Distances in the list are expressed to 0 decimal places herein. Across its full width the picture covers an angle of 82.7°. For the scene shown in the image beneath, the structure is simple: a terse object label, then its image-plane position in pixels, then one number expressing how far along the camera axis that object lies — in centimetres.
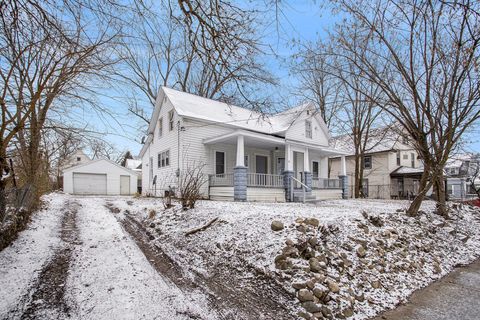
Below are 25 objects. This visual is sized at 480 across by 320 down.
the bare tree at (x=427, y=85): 798
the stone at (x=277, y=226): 507
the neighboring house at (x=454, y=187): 2665
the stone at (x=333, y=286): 377
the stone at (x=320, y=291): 361
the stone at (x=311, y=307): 343
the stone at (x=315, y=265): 407
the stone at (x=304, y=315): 329
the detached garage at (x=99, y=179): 2289
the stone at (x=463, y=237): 743
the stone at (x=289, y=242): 448
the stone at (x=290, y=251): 429
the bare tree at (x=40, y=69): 364
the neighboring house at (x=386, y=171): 2420
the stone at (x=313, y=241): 461
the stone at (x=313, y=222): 524
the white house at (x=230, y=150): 1248
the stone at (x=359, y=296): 380
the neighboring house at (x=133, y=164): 4034
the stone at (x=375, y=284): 416
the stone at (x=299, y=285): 372
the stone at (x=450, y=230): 787
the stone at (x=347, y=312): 345
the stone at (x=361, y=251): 478
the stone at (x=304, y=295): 354
